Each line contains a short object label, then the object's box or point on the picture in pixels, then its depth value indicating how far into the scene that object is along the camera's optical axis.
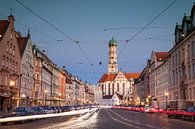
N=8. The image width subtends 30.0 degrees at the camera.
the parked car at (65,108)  72.47
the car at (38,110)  41.69
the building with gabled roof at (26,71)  67.50
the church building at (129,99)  190.36
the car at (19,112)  30.12
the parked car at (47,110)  49.87
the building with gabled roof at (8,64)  54.66
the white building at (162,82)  84.54
